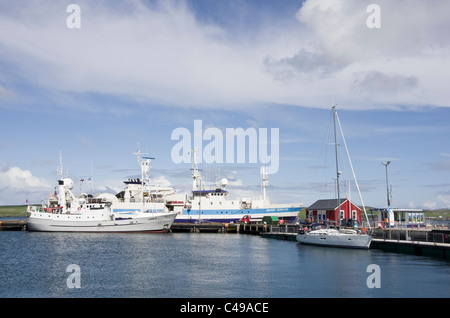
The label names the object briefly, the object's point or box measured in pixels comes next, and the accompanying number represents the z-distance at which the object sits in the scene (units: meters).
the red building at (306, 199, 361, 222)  68.88
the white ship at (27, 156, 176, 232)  76.81
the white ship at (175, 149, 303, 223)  88.81
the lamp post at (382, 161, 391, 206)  53.58
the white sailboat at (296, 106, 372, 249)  43.88
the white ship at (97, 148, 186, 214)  88.06
